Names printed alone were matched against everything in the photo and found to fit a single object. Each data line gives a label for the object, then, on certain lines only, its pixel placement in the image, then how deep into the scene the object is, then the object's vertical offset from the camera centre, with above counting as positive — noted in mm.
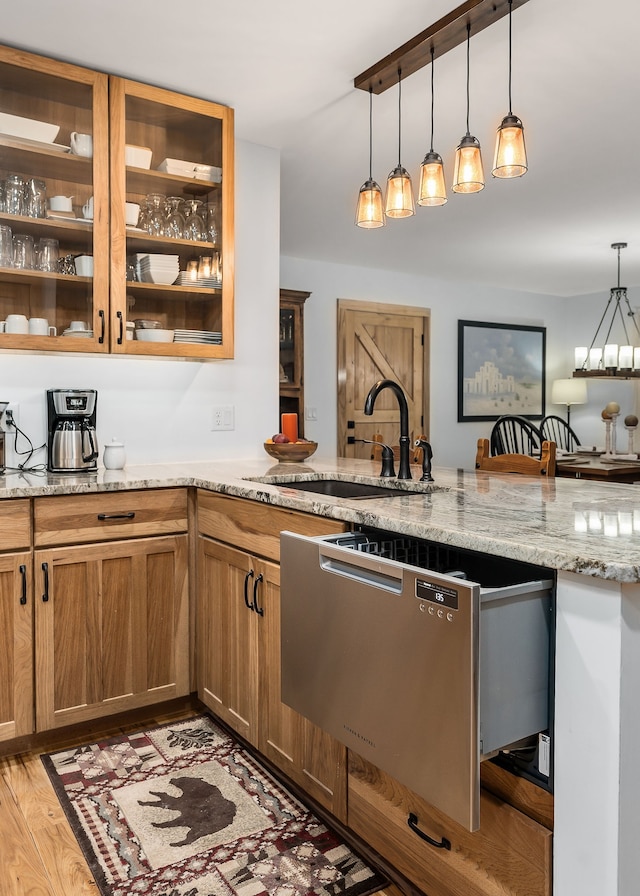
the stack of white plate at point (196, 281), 2876 +580
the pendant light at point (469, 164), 2088 +774
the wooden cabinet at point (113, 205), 2549 +849
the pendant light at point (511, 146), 1973 +782
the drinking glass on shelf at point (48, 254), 2598 +621
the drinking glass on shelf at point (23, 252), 2551 +622
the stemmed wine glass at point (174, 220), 2857 +827
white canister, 2773 -151
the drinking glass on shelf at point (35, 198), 2570 +827
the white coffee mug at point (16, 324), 2514 +349
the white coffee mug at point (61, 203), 2605 +815
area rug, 1649 -1096
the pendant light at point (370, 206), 2438 +752
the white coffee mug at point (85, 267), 2637 +580
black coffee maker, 2666 -56
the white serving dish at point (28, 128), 2508 +1072
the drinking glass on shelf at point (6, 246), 2518 +632
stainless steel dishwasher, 1143 -450
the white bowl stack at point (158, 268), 2785 +616
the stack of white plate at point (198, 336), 2869 +348
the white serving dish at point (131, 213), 2721 +816
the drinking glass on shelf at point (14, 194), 2525 +829
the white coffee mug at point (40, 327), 2551 +341
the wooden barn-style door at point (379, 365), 6395 +528
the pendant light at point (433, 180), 2221 +770
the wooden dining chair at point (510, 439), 6312 -202
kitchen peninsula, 1093 -435
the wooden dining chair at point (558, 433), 7891 -158
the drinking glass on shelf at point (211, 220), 2930 +844
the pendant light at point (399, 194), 2332 +761
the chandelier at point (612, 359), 5617 +508
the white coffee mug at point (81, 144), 2613 +1040
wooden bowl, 2973 -133
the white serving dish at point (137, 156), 2717 +1043
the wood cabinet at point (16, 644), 2217 -727
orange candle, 3094 -30
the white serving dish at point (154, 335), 2775 +341
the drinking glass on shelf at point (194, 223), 2904 +828
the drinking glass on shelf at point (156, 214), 2805 +838
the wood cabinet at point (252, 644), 1839 -723
